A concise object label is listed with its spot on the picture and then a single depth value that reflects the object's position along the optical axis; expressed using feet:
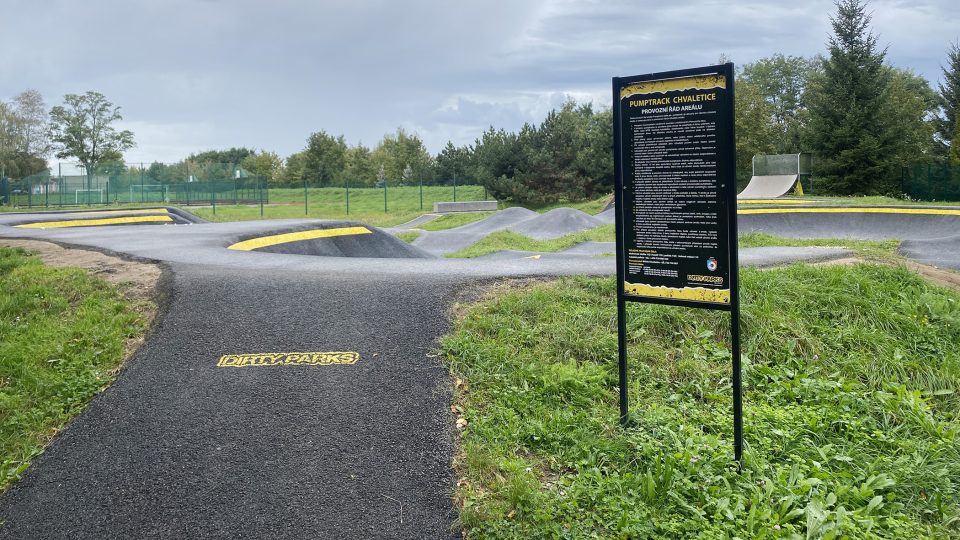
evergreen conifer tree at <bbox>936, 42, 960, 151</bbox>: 138.41
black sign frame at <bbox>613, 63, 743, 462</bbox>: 12.54
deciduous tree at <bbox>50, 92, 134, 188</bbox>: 206.08
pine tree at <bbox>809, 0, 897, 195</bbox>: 111.65
